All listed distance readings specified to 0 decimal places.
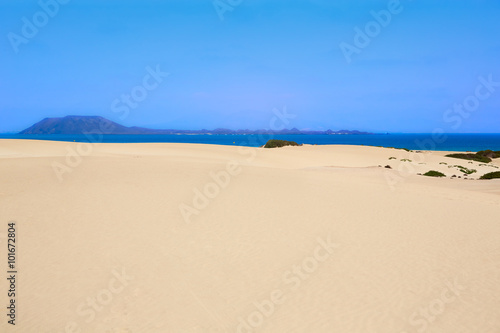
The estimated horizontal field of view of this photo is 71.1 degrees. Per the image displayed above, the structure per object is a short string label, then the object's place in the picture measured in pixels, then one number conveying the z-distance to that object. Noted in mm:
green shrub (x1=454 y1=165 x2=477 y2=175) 25881
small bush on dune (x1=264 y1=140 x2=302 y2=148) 44066
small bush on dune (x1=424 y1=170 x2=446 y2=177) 21625
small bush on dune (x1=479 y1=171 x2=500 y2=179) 20694
